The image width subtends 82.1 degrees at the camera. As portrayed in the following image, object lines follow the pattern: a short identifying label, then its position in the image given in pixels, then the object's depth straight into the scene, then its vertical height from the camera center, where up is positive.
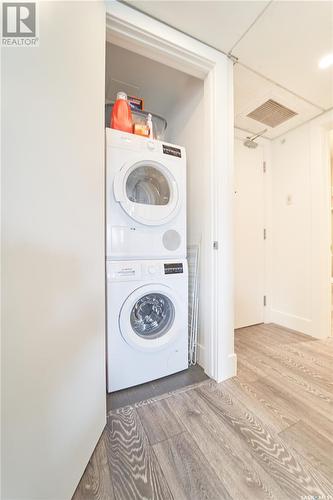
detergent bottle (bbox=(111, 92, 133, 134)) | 1.30 +0.93
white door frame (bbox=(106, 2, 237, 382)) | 1.31 +0.37
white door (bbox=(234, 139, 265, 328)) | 2.21 +0.18
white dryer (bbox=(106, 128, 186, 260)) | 1.19 +0.37
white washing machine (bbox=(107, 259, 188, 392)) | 1.18 -0.48
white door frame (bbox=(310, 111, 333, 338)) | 1.95 +0.21
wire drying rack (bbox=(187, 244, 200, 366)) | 1.50 -0.46
